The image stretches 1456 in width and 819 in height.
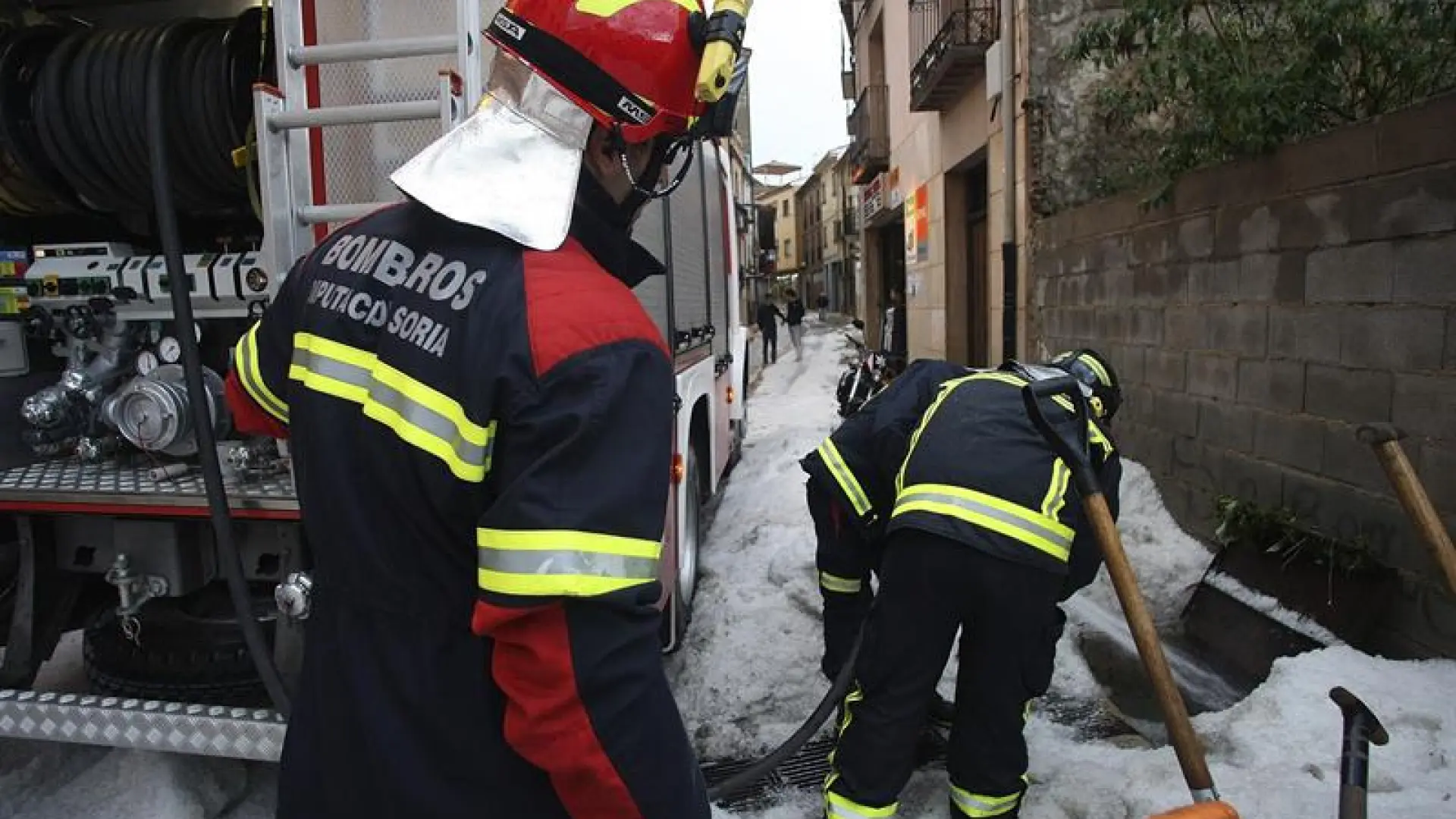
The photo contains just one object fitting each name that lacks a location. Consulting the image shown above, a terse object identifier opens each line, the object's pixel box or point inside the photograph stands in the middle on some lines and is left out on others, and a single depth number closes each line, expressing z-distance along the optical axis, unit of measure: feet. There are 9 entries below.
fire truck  8.28
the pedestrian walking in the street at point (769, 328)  60.95
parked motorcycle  27.61
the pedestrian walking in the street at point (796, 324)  61.82
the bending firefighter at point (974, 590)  8.33
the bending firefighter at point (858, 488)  9.59
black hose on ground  9.62
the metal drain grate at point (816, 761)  10.01
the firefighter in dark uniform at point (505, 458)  3.60
